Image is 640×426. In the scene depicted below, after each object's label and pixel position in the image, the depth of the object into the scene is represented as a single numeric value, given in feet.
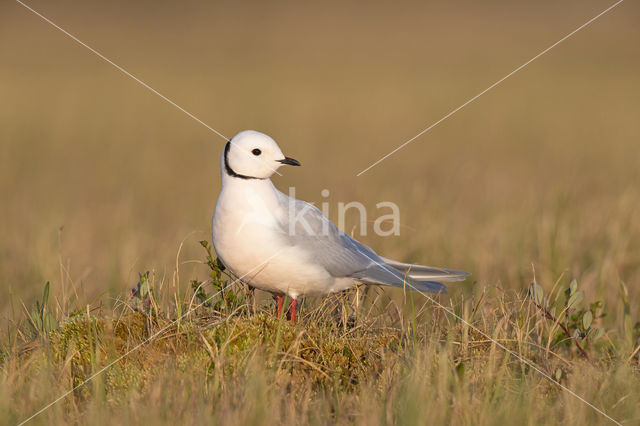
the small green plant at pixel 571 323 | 31.32
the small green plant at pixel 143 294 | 31.07
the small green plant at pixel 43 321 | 29.86
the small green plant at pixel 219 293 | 32.37
